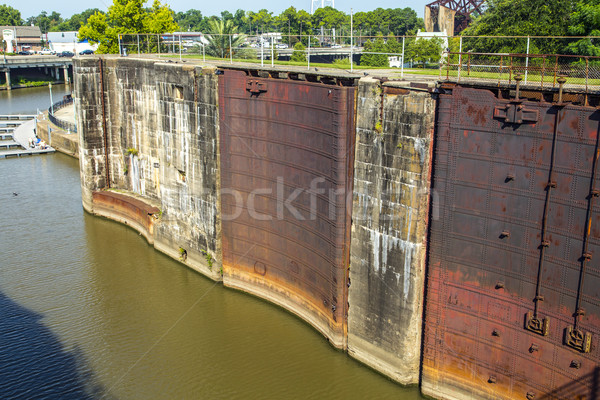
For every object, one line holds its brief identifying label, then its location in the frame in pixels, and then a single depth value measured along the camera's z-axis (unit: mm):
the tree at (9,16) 162375
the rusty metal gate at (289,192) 18922
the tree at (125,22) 49275
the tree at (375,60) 27141
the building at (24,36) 137250
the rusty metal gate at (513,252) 13703
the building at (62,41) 132000
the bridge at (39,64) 88000
